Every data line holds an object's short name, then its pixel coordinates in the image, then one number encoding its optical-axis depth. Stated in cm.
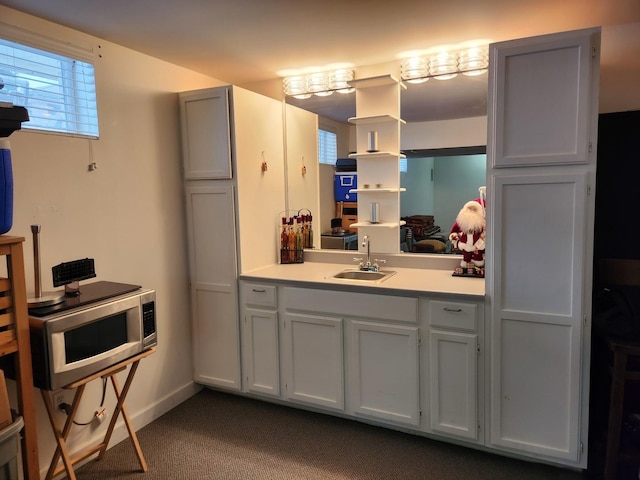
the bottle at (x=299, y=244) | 336
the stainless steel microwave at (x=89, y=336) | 184
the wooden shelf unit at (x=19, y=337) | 170
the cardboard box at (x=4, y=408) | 154
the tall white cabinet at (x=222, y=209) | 288
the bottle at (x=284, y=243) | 335
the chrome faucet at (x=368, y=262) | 304
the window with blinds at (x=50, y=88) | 207
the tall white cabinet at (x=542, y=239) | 204
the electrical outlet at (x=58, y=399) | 230
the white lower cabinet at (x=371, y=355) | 237
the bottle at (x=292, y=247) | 335
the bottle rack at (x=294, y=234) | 336
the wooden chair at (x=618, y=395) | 202
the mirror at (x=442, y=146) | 279
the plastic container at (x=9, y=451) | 152
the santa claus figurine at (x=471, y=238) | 269
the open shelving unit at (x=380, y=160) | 301
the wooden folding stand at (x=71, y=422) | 204
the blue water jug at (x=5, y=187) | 169
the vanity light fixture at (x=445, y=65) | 272
